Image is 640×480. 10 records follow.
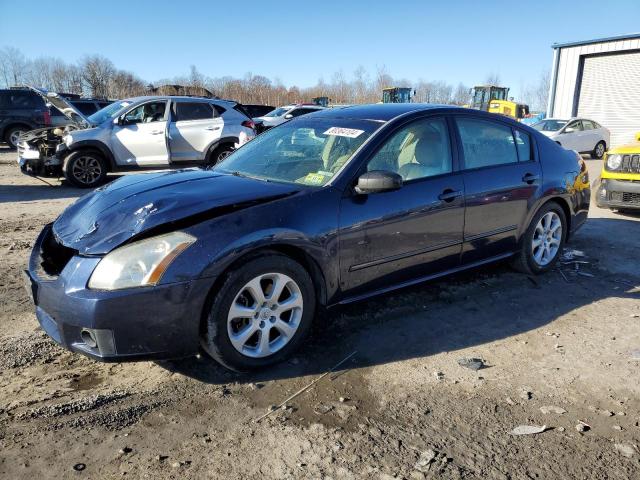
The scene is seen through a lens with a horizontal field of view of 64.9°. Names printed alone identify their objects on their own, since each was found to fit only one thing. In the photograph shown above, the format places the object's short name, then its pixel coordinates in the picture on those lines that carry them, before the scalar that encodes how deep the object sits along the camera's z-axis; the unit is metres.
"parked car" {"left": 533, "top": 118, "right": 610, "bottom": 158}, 17.97
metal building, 21.27
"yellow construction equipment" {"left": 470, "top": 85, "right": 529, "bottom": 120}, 36.14
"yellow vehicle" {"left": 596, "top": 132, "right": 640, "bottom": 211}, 7.42
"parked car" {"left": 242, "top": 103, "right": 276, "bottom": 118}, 24.30
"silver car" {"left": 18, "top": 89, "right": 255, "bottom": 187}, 9.70
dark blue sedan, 2.72
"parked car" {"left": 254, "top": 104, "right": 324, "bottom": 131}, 19.01
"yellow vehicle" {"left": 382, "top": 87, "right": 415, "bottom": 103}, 39.10
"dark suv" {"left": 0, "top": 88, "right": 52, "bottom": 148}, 16.41
